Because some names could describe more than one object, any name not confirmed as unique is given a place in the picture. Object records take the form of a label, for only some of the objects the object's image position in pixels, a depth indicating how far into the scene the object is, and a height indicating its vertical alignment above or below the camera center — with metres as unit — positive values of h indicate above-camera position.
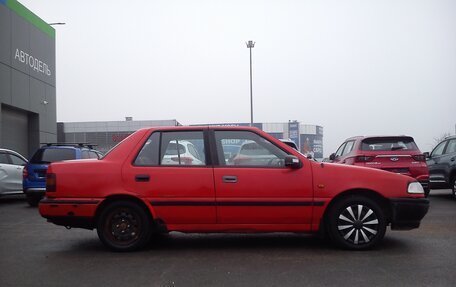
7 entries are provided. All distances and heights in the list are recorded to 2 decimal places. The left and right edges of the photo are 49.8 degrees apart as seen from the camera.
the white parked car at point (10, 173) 13.12 -0.79
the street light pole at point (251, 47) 34.44 +6.60
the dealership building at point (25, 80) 22.02 +3.12
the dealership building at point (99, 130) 49.66 +1.36
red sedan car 6.09 -0.69
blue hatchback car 12.13 -0.48
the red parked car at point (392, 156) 10.38 -0.33
